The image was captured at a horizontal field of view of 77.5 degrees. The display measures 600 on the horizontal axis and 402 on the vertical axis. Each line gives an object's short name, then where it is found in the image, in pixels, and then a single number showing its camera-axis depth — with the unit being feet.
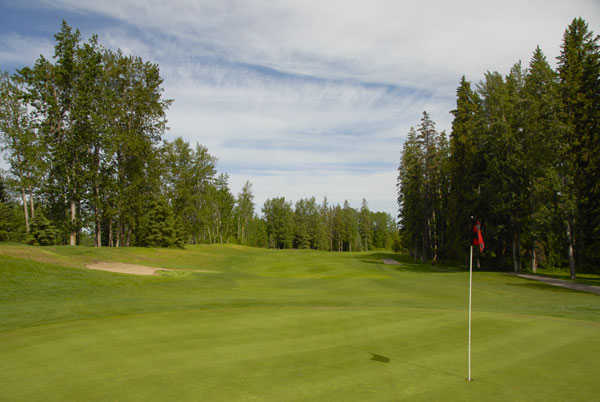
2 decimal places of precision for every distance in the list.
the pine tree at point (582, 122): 100.94
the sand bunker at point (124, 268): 92.48
